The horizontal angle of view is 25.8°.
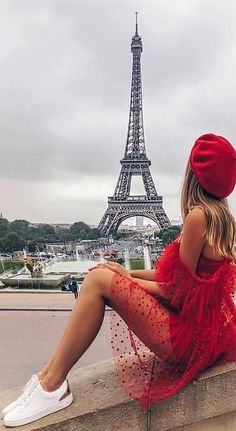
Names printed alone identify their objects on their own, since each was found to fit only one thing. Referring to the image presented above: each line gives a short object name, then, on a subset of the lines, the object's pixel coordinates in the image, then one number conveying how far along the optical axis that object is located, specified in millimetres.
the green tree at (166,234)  51209
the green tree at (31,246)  59381
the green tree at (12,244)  55594
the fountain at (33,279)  17203
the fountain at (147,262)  24409
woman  2367
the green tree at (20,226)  101112
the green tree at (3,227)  80750
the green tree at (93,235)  86488
